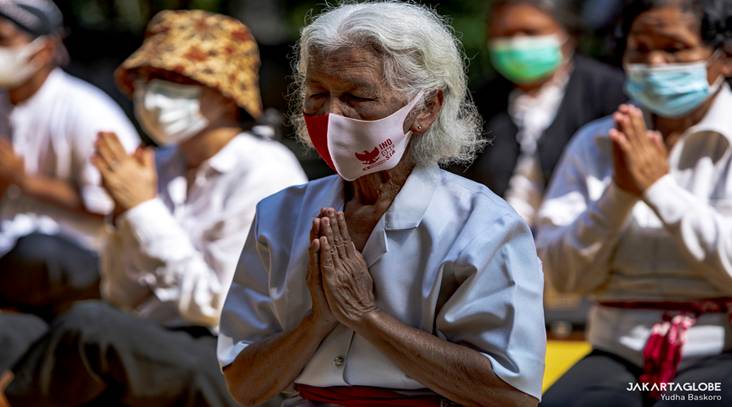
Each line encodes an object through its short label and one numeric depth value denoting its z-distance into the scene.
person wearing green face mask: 11.29
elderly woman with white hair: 5.35
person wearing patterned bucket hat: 7.68
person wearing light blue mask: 7.04
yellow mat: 9.63
